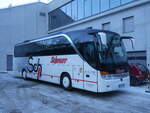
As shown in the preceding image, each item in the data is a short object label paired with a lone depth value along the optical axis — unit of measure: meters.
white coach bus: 7.41
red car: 9.96
